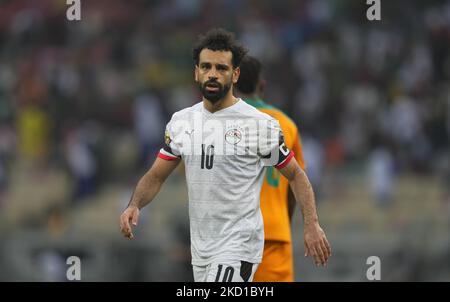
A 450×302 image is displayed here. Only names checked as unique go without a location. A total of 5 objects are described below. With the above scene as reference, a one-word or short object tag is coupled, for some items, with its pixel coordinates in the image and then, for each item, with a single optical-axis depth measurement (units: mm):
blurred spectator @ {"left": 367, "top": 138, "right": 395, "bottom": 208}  14914
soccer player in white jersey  6105
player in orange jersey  7207
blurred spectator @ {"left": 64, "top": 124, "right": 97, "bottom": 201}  14938
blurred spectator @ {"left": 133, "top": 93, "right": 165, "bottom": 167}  14984
